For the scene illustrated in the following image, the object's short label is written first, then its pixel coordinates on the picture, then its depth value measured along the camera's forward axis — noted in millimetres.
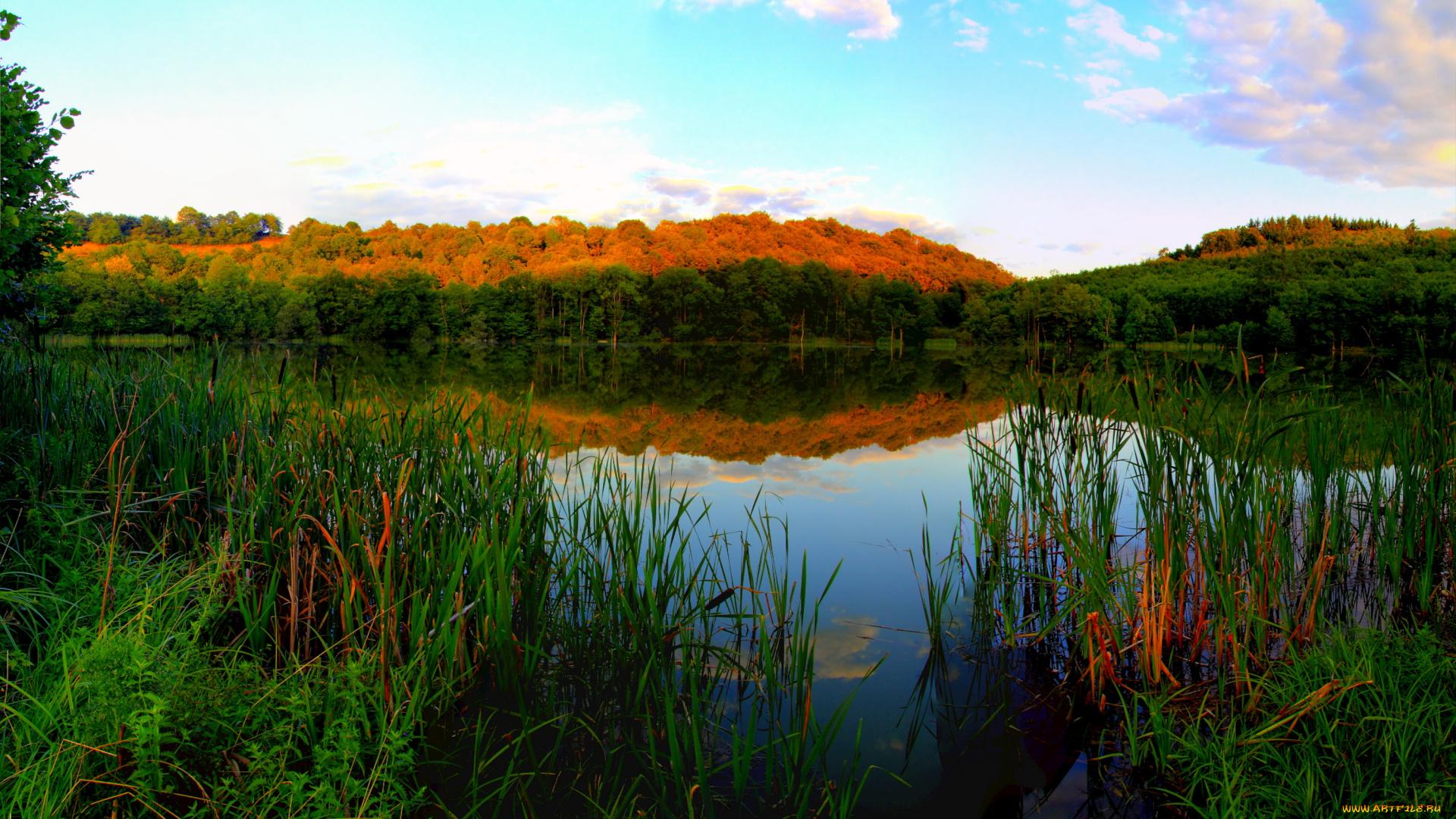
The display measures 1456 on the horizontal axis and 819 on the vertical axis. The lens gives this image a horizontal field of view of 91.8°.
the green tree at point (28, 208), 5473
